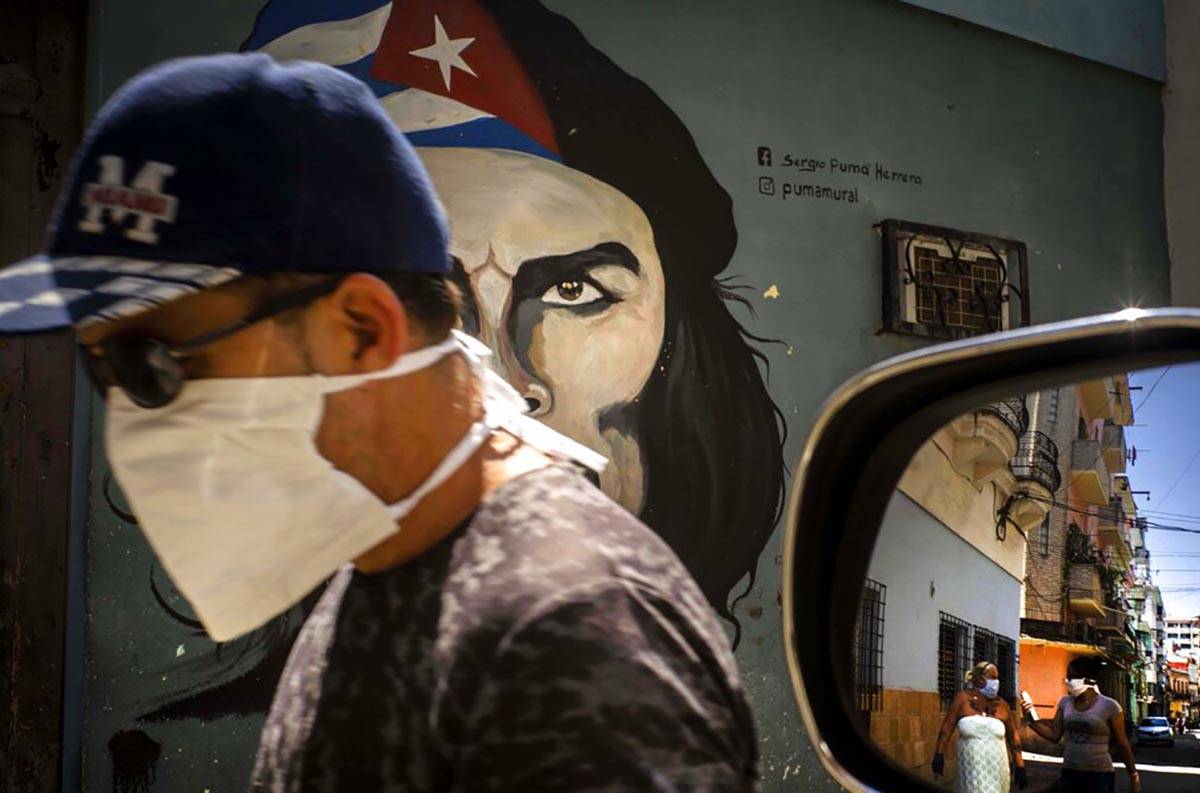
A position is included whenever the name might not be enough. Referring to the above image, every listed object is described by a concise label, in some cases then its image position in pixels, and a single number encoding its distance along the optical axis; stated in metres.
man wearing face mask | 1.00
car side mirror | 1.00
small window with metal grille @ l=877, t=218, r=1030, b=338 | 6.24
